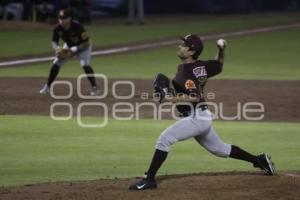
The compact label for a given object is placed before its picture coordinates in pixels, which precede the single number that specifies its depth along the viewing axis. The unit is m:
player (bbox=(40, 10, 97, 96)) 34.96
